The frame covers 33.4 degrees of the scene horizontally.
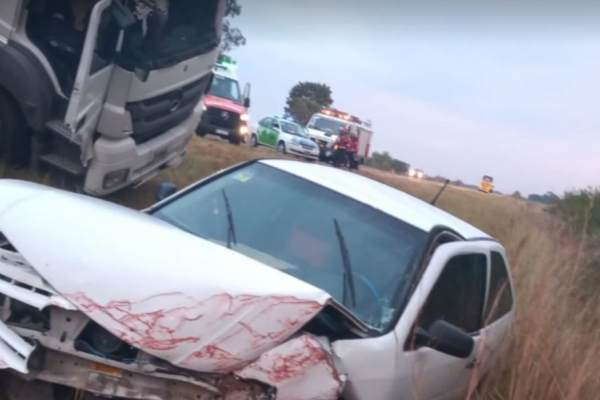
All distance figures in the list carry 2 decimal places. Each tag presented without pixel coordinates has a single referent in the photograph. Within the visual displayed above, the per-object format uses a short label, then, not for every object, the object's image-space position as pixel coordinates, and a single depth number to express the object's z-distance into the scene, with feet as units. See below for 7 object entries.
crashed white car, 14.06
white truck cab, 30.07
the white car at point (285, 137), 121.39
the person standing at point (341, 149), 123.85
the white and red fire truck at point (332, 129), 130.31
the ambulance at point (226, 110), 99.04
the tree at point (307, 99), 214.48
